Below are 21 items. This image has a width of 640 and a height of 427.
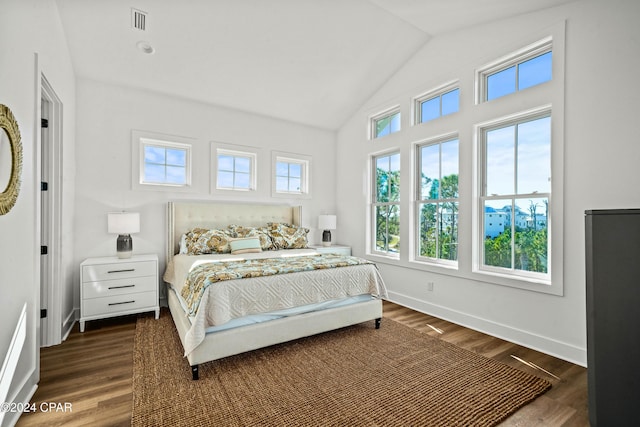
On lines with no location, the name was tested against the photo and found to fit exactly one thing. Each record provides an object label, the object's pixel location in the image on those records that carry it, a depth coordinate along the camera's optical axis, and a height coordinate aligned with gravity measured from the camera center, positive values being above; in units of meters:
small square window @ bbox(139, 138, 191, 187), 3.96 +0.70
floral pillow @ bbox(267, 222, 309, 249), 4.29 -0.31
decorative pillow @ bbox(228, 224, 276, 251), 4.08 -0.26
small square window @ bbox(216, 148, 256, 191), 4.47 +0.68
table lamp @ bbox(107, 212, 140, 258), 3.36 -0.14
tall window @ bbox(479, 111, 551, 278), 2.80 +0.19
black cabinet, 1.51 -0.53
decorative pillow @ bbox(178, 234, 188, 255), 3.81 -0.39
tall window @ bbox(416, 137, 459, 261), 3.59 +0.19
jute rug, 1.78 -1.19
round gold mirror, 1.60 +0.31
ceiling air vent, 2.81 +1.87
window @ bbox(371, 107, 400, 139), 4.35 +1.38
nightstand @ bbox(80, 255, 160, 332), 3.08 -0.77
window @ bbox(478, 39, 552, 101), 2.78 +1.43
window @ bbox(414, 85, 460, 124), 3.59 +1.40
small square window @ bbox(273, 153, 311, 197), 4.94 +0.68
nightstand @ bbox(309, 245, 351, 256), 4.56 -0.53
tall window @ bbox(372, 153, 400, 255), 4.37 +0.16
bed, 2.26 -0.74
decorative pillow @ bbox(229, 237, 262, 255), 3.78 -0.39
